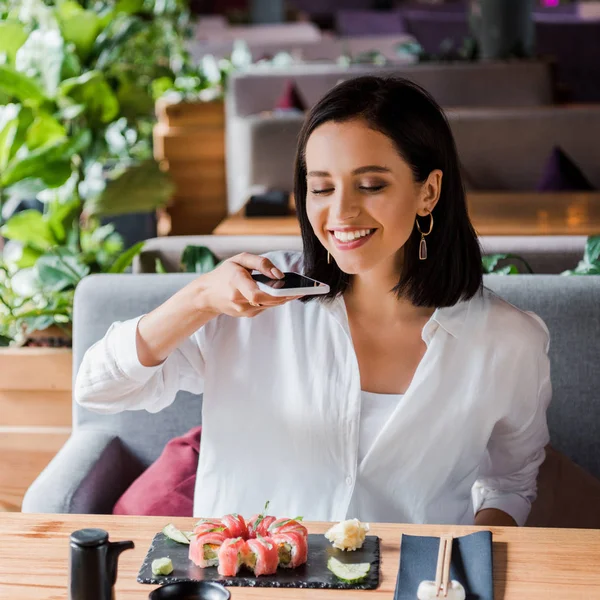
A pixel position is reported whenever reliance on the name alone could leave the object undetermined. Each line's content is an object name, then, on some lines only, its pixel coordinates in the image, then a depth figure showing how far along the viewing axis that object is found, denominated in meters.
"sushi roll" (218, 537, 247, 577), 1.85
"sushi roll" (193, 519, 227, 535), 1.89
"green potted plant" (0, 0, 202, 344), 3.17
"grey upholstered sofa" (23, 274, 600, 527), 2.54
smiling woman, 2.15
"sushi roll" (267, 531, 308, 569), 1.87
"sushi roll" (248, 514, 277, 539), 1.90
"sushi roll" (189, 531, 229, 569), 1.87
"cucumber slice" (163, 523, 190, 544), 1.92
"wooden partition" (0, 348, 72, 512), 2.95
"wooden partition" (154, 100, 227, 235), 6.77
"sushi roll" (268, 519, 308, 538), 1.89
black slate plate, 1.84
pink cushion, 2.43
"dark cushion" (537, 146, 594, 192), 4.86
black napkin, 1.82
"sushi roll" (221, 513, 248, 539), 1.89
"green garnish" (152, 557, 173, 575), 1.84
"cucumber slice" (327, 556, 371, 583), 1.84
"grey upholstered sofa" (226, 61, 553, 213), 6.50
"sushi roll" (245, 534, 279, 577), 1.85
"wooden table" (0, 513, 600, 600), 1.82
